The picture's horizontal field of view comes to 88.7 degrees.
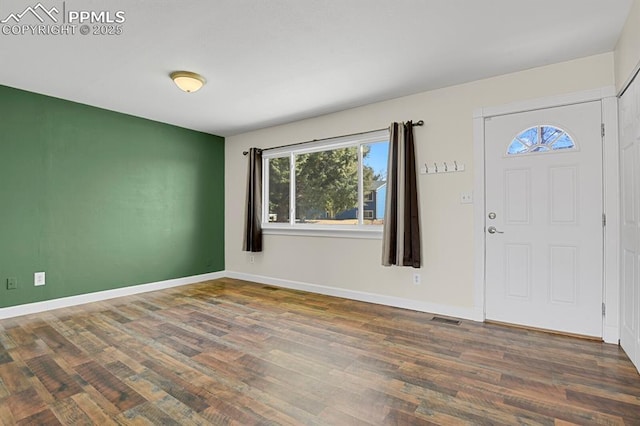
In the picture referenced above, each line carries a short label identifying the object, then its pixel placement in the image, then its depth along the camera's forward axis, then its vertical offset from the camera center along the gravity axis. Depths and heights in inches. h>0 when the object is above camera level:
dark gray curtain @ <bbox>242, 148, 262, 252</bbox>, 197.0 +4.4
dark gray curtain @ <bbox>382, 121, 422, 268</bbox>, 139.0 +3.8
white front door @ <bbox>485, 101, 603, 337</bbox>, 109.1 -1.8
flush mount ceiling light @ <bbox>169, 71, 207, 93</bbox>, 120.9 +50.4
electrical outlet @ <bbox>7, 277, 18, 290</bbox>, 134.0 -28.3
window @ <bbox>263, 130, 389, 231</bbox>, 159.9 +17.0
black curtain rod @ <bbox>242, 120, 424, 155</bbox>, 141.8 +39.9
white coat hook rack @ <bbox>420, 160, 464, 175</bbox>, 133.6 +19.5
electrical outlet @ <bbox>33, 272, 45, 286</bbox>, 141.4 -27.7
